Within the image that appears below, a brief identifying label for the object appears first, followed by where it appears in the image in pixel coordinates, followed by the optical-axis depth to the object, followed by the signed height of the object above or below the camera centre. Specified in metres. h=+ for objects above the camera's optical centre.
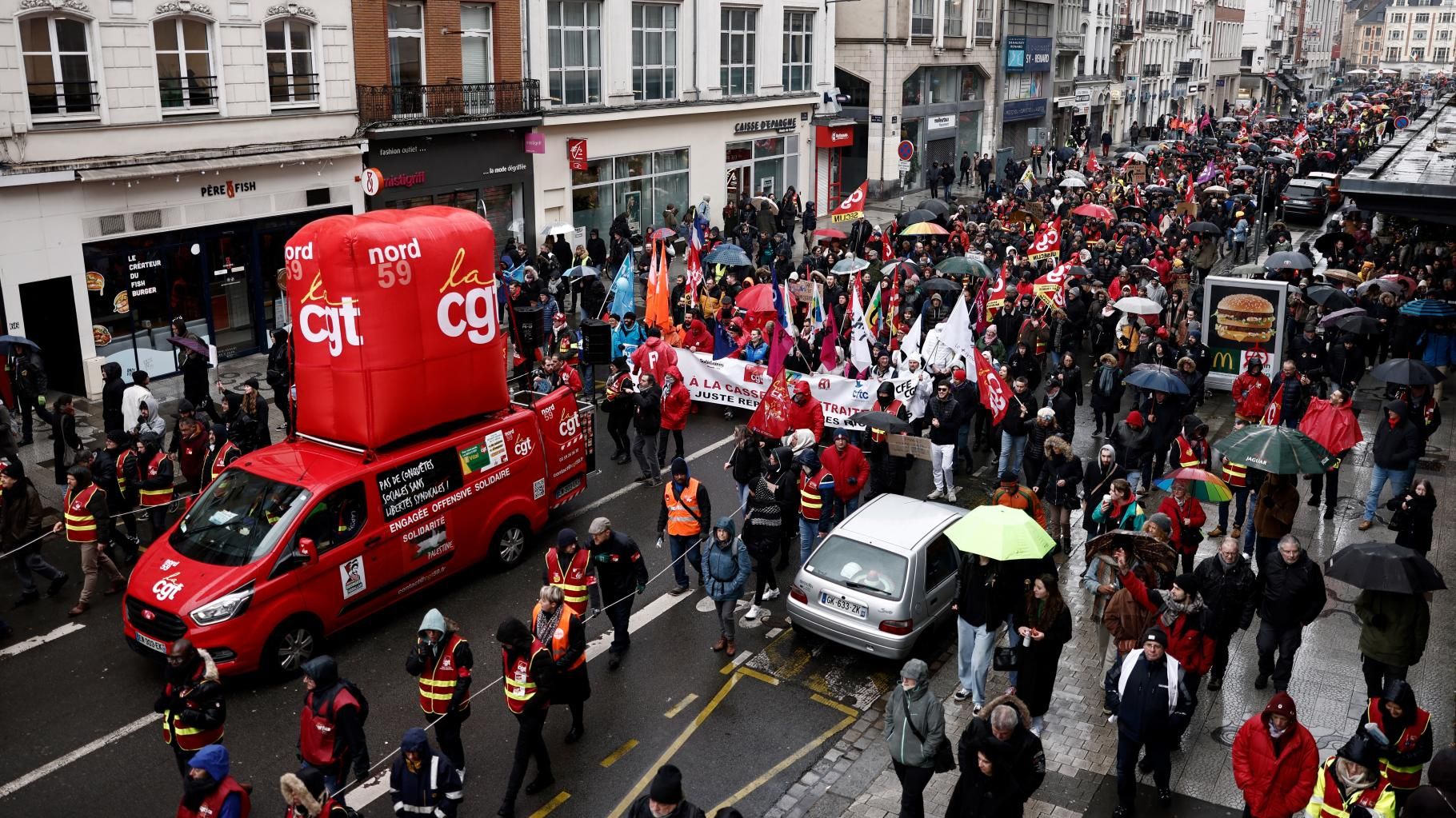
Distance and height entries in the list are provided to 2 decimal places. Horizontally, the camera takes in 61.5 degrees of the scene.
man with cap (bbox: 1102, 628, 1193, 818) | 8.77 -4.20
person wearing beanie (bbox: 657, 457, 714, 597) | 12.69 -4.09
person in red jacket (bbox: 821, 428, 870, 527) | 13.77 -3.94
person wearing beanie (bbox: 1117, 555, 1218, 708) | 9.80 -4.02
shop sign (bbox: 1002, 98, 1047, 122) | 59.40 -0.06
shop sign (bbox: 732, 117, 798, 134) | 39.03 -0.60
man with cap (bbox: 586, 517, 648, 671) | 11.58 -4.33
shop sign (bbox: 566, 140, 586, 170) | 31.42 -1.19
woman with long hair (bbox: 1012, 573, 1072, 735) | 9.74 -4.14
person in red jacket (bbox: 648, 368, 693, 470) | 16.59 -3.94
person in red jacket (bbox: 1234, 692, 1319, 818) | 8.03 -4.20
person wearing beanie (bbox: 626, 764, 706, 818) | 7.15 -3.94
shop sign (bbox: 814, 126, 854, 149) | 43.44 -0.99
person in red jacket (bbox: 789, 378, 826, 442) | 15.90 -3.84
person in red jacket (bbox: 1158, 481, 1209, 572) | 12.16 -3.97
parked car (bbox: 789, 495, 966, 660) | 11.27 -4.36
